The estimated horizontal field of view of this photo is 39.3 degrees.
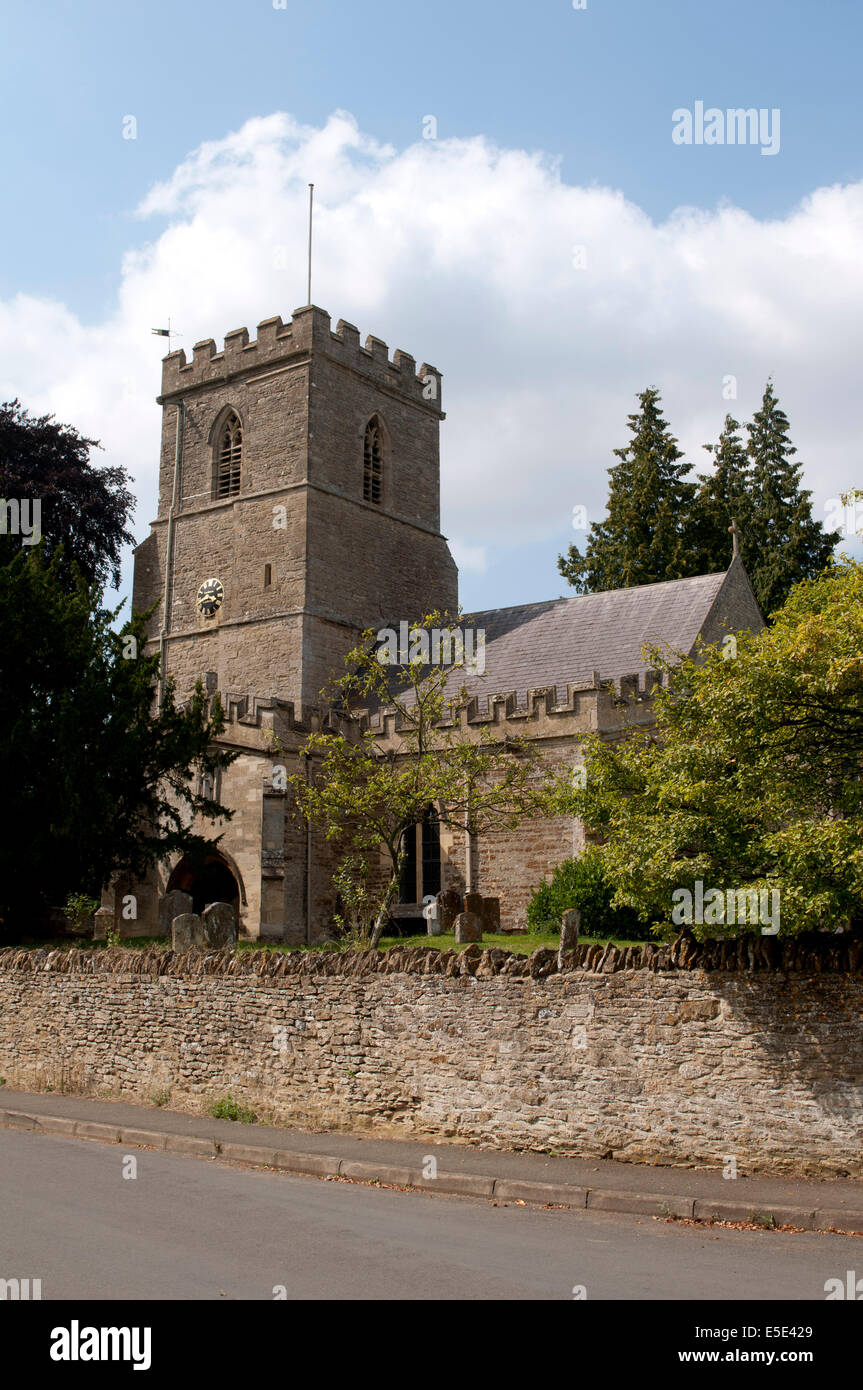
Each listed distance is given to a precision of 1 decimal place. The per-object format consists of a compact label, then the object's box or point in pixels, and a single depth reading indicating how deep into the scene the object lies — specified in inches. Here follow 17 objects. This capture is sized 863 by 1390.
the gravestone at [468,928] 820.6
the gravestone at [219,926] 561.3
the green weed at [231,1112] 485.4
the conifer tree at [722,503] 1409.9
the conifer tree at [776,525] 1333.7
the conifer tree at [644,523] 1400.1
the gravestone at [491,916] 919.7
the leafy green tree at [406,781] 842.8
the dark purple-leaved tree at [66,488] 1245.7
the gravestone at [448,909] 950.4
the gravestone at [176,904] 852.6
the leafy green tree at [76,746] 780.6
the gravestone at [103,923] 964.0
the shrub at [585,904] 763.4
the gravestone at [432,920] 931.3
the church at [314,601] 984.3
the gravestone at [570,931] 452.4
